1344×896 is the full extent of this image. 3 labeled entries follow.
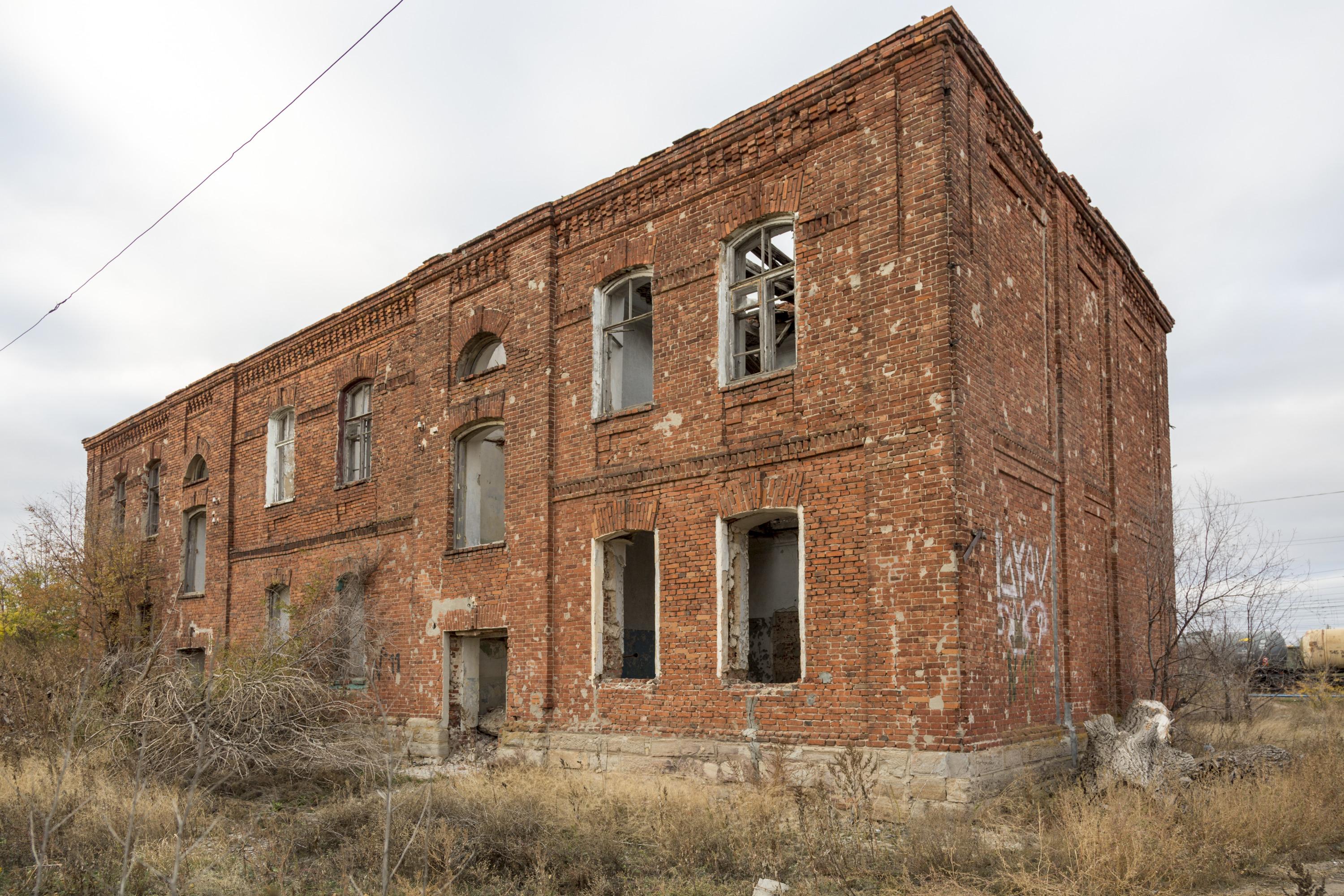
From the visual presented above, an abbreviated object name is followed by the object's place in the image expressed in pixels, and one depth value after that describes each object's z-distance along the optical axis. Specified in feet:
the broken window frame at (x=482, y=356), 50.60
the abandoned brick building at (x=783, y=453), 32.73
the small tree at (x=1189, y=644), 46.44
